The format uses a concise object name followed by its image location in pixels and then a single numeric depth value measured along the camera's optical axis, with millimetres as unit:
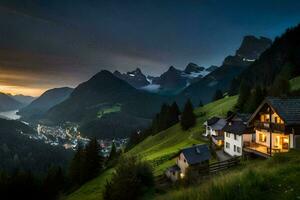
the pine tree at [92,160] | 79175
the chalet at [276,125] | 34844
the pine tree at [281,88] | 79469
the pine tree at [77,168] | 79450
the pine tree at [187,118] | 99625
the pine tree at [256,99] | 80738
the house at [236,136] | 47312
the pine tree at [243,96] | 94188
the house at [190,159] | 44844
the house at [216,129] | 66125
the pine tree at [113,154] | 104031
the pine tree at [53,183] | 78625
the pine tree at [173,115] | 123000
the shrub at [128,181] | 30344
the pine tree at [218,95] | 158438
